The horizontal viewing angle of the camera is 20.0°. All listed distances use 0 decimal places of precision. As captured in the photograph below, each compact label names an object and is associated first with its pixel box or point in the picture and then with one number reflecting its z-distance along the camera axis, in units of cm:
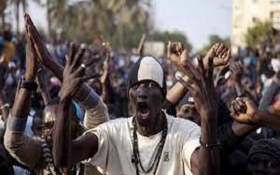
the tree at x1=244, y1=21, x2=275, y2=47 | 3616
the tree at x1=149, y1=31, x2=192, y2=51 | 6902
